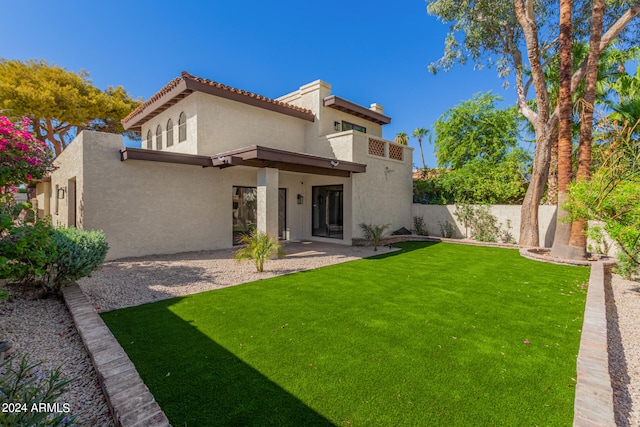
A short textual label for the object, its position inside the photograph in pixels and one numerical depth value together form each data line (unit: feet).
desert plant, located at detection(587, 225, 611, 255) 42.30
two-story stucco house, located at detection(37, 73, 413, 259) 37.40
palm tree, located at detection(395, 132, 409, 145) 146.59
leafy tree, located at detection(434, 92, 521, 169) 71.61
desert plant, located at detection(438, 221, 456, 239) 61.16
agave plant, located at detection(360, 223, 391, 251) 48.39
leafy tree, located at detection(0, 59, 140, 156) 66.28
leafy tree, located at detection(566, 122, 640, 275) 20.43
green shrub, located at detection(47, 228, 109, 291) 20.40
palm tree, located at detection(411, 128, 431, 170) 160.18
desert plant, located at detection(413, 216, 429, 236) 63.98
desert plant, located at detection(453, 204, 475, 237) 58.80
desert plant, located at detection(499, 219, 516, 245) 54.60
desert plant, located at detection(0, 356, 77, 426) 7.08
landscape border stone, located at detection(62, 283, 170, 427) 9.05
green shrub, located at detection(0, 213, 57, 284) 13.39
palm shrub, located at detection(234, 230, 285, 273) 32.91
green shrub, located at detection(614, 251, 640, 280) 28.88
